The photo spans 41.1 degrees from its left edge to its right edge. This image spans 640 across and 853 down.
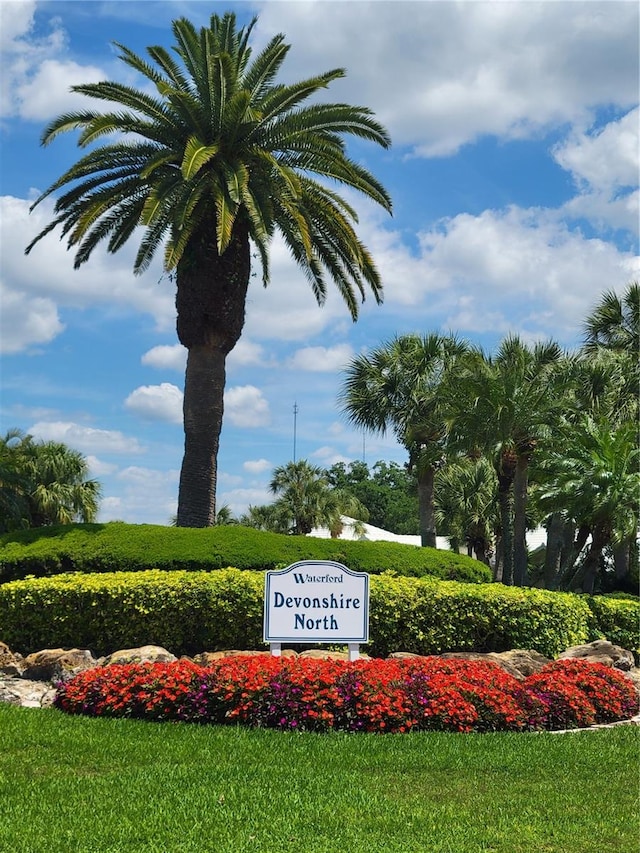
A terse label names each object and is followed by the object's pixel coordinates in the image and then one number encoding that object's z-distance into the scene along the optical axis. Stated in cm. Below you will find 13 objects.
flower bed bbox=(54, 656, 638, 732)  793
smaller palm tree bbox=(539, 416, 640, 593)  1812
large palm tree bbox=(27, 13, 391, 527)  1611
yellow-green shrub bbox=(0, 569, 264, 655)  1148
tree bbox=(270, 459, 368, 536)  3716
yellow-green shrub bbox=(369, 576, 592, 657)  1216
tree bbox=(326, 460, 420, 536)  6538
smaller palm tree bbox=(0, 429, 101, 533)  3153
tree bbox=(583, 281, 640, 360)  2888
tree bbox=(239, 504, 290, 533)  3772
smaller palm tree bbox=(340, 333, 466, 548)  2625
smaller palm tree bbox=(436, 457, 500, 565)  3416
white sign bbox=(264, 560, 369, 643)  978
